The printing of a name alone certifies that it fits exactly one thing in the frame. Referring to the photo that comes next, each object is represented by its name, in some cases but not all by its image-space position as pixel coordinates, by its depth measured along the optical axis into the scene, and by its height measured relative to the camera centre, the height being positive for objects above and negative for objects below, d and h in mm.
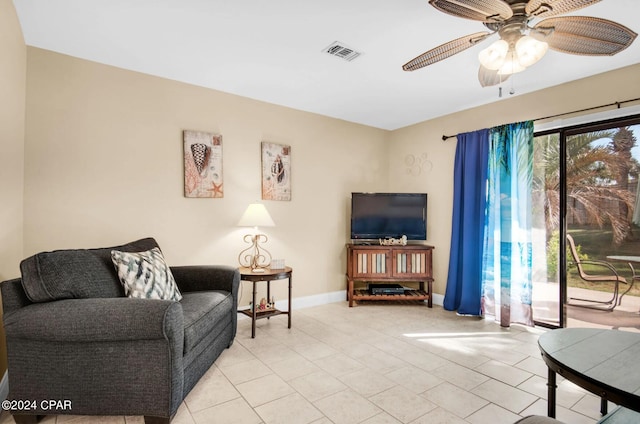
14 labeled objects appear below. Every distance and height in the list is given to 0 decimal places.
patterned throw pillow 2119 -421
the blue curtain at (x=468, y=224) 3814 -119
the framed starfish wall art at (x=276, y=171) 3854 +491
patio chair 3176 -602
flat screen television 4398 -22
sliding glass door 3023 +40
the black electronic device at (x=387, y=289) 4277 -982
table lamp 3322 -300
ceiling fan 1602 +968
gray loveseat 1683 -705
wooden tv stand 4215 -666
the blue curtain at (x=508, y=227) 3467 -139
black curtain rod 2832 +968
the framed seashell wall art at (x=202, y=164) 3307 +489
